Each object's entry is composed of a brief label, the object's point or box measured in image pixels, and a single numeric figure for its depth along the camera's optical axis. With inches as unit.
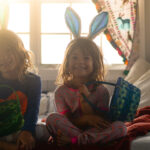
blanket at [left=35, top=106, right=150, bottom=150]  64.3
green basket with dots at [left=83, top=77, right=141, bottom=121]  67.2
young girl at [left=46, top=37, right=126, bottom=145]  67.0
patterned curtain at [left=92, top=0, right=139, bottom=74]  114.7
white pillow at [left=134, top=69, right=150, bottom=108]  87.0
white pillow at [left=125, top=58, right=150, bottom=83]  101.9
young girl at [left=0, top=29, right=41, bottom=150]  69.9
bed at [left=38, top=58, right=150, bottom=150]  86.7
